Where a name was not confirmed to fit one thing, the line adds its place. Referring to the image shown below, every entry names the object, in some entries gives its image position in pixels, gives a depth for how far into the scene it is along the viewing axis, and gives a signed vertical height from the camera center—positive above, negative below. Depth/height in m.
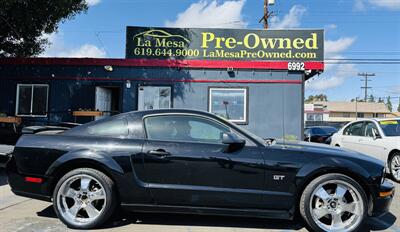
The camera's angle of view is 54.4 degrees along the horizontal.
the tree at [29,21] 11.20 +3.16
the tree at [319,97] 115.07 +10.29
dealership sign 13.66 +3.00
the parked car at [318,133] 18.13 -0.13
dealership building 12.91 +1.53
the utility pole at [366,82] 77.06 +9.98
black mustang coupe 4.68 -0.59
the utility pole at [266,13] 25.00 +7.54
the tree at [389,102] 118.44 +9.25
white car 8.78 -0.19
